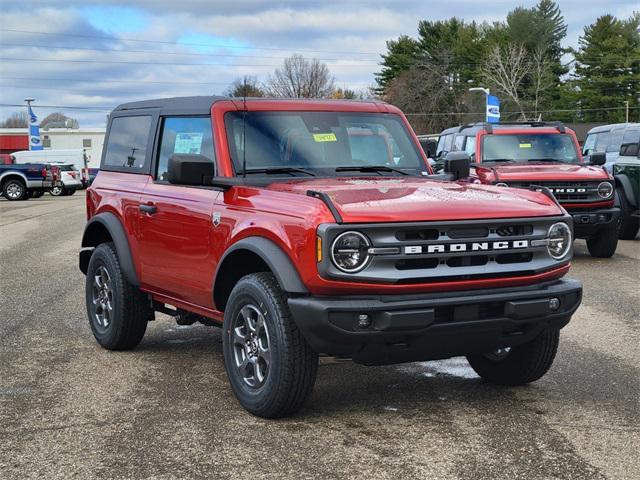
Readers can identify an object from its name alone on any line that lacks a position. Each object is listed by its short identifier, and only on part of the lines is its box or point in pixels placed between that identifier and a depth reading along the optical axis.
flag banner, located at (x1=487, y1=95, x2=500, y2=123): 43.25
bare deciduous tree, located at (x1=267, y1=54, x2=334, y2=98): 75.11
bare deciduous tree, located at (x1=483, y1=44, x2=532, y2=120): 84.44
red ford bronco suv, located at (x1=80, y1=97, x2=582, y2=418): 4.76
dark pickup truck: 36.56
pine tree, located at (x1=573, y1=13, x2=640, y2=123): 82.56
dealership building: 72.31
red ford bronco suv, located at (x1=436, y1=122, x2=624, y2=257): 12.88
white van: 45.59
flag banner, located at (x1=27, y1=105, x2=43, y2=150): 60.78
